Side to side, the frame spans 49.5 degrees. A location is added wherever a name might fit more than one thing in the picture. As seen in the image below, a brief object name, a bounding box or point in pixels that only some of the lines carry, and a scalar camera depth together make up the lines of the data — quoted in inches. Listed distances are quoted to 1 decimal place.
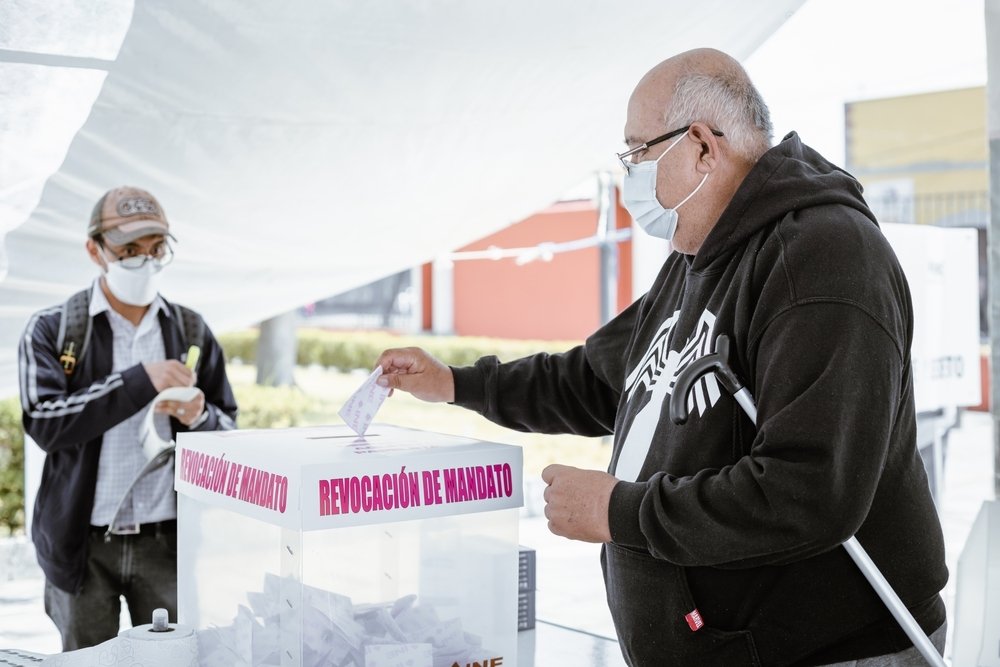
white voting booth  174.1
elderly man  52.1
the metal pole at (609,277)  328.2
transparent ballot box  55.0
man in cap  97.3
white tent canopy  94.2
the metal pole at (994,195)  101.6
